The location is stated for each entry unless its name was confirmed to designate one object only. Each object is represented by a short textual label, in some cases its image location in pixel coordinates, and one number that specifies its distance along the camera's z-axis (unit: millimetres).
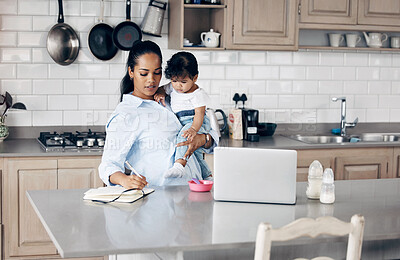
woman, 2801
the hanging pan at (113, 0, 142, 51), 4623
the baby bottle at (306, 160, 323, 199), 2715
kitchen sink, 5000
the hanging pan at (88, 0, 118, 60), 4617
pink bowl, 2836
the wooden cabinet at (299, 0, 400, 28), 4699
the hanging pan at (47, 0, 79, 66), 4527
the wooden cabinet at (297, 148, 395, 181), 4434
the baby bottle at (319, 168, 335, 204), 2627
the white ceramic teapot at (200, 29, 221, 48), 4605
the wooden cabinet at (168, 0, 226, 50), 4476
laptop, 2551
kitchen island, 2021
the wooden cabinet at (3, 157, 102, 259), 4031
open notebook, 2590
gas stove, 4121
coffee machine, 4621
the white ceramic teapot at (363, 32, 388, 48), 5083
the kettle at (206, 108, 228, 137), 4469
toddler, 2930
